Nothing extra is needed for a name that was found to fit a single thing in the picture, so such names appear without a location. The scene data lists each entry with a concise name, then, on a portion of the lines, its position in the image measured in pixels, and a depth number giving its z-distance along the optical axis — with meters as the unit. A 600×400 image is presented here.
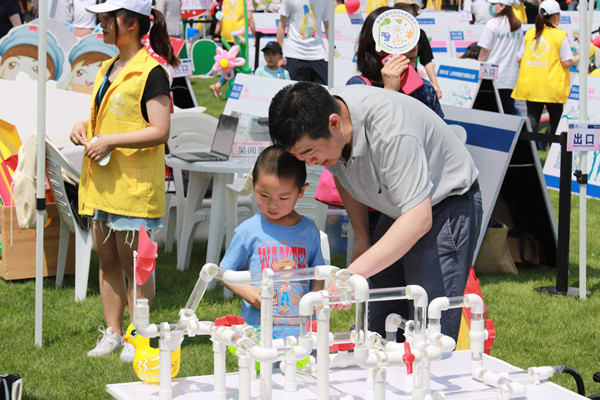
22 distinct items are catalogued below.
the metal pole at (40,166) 4.20
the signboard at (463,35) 13.30
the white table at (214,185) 5.46
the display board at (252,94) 6.90
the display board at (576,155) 8.39
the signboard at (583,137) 5.25
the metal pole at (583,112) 5.29
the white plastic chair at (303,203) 5.39
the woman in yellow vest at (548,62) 9.08
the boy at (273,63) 8.98
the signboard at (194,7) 14.68
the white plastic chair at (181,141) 6.27
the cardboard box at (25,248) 5.67
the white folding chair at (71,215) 5.16
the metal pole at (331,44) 5.43
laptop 5.69
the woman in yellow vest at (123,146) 4.10
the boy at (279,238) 3.03
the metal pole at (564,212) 5.42
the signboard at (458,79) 9.69
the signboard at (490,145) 5.74
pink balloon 13.93
